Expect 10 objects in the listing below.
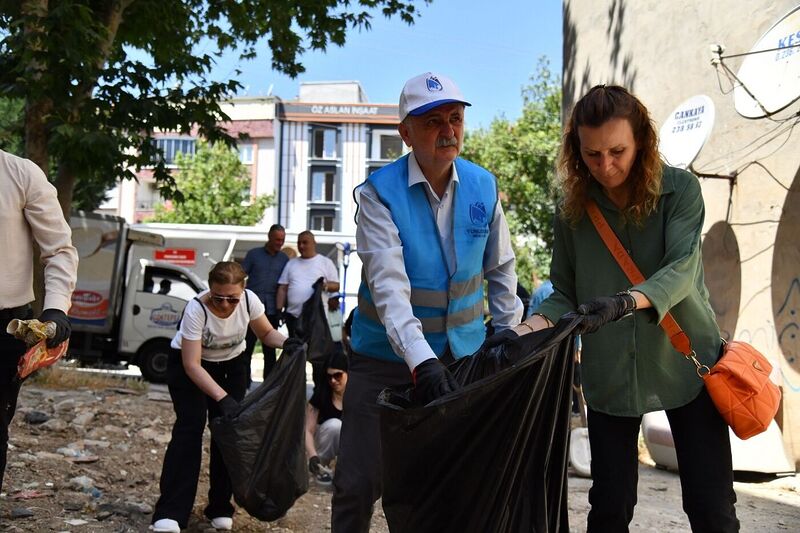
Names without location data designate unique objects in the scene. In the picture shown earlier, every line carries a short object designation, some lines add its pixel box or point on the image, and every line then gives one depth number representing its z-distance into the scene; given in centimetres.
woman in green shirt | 261
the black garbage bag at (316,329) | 716
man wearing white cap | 288
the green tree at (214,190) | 3494
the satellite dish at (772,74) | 642
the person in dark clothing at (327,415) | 631
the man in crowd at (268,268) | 920
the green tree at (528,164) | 2542
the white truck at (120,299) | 1305
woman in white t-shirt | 452
